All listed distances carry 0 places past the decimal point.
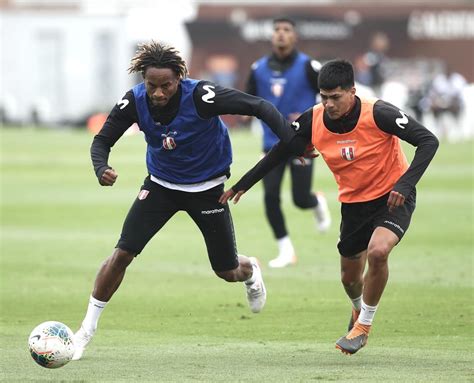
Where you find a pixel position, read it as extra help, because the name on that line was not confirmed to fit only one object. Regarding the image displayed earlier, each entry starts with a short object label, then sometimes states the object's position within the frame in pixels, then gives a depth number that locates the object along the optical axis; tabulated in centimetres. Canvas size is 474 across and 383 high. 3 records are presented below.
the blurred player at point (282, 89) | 2970
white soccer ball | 1742
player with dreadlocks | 1875
